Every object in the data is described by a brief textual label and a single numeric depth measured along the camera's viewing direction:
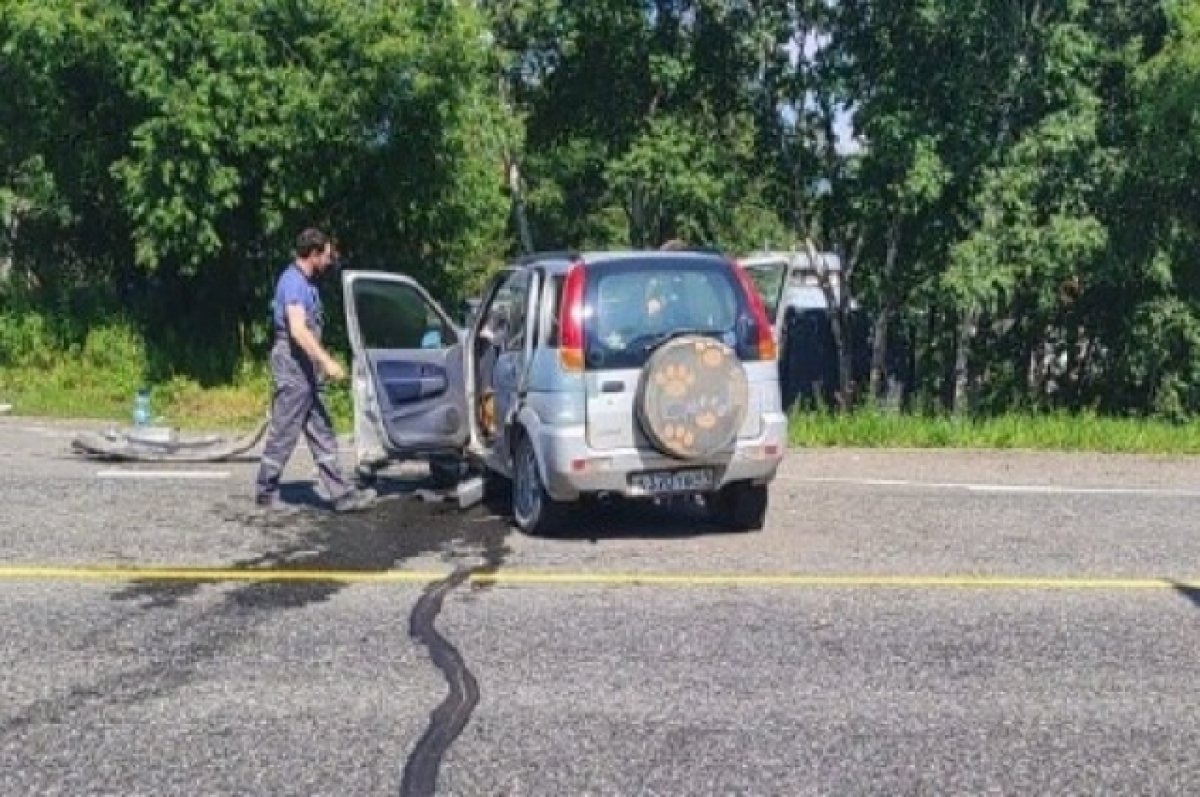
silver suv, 8.44
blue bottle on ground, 14.57
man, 9.55
